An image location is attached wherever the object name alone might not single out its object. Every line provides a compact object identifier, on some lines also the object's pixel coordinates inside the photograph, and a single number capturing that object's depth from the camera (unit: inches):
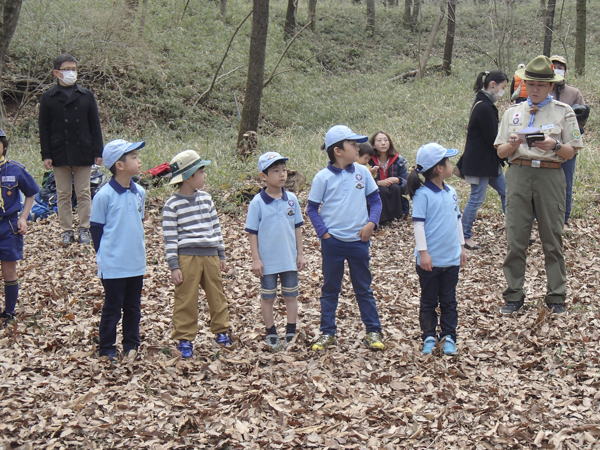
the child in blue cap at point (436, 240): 181.6
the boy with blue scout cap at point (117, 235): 182.5
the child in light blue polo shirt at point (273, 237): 188.1
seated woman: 331.9
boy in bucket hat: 186.1
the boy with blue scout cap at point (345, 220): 189.8
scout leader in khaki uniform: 204.8
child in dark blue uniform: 215.8
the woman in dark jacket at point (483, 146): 275.6
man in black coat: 294.5
